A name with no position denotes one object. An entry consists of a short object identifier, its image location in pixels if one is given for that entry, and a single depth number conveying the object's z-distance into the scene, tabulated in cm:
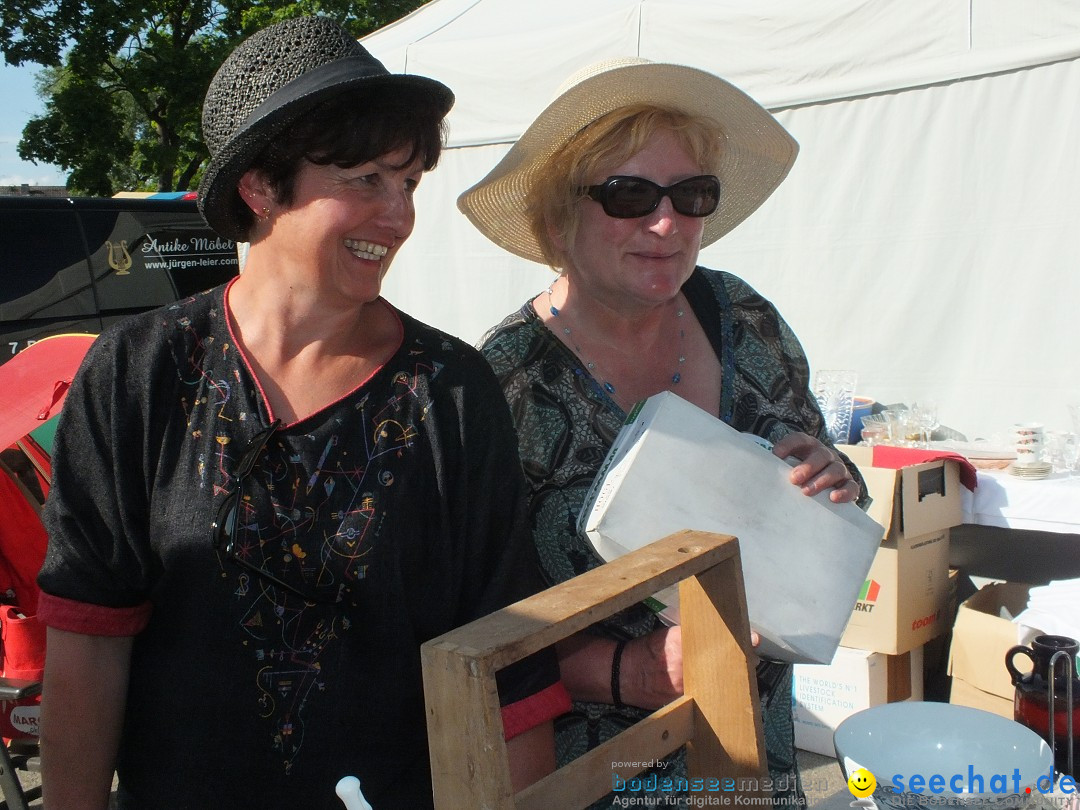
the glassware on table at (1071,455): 348
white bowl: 118
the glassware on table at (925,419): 382
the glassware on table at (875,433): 377
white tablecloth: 327
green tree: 1827
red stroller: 247
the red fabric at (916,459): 340
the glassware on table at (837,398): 387
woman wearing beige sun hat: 154
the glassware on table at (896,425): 375
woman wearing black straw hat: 118
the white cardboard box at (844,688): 348
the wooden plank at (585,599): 79
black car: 766
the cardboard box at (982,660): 302
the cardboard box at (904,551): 334
